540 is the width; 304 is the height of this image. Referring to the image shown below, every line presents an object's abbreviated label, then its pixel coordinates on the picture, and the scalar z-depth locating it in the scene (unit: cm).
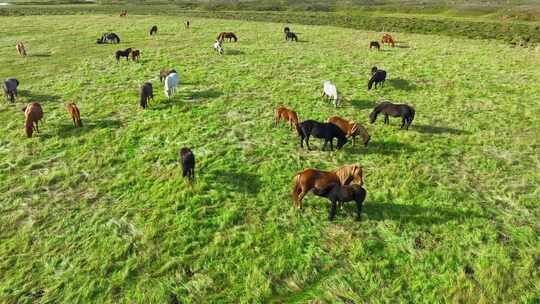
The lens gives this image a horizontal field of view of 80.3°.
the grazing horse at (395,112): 1395
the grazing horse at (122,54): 2607
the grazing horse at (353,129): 1268
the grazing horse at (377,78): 1909
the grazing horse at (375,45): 3023
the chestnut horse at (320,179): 909
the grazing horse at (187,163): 1062
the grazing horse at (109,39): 3459
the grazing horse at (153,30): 3864
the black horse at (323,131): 1212
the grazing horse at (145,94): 1661
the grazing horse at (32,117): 1382
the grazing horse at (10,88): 1797
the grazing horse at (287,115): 1397
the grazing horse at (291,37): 3485
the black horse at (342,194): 877
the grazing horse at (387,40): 3192
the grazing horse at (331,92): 1683
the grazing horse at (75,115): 1459
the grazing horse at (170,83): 1794
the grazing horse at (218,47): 2869
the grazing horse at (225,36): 3331
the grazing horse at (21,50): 2906
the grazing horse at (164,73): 2049
